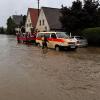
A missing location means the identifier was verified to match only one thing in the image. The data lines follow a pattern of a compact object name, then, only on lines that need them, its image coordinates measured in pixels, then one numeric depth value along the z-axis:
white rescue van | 11.71
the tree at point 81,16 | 16.86
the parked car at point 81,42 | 14.11
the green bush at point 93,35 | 14.16
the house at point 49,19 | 24.35
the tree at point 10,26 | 42.51
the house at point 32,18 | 30.89
